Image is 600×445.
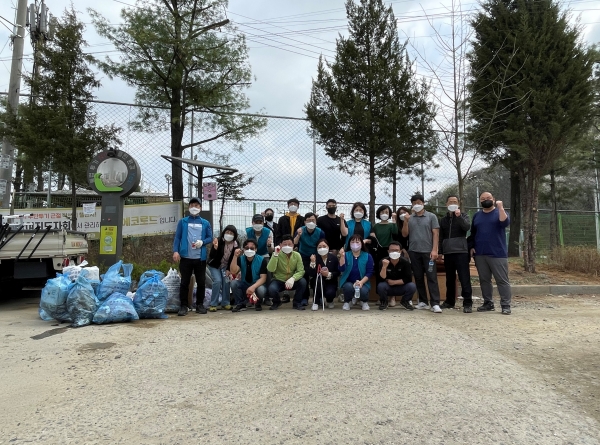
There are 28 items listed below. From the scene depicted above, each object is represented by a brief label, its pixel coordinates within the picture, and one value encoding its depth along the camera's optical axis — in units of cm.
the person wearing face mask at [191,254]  684
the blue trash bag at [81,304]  589
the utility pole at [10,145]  1090
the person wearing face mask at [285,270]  706
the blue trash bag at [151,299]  628
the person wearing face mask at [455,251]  695
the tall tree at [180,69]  995
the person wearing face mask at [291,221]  805
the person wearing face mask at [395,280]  699
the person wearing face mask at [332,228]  775
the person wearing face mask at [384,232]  753
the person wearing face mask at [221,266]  723
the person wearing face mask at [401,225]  764
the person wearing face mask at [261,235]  763
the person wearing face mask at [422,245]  711
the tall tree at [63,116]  976
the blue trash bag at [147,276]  649
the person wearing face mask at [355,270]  694
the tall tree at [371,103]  998
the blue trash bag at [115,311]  591
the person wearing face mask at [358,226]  748
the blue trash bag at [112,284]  631
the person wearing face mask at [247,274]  706
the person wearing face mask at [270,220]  855
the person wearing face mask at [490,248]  671
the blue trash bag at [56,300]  605
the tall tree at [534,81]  934
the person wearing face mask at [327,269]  711
